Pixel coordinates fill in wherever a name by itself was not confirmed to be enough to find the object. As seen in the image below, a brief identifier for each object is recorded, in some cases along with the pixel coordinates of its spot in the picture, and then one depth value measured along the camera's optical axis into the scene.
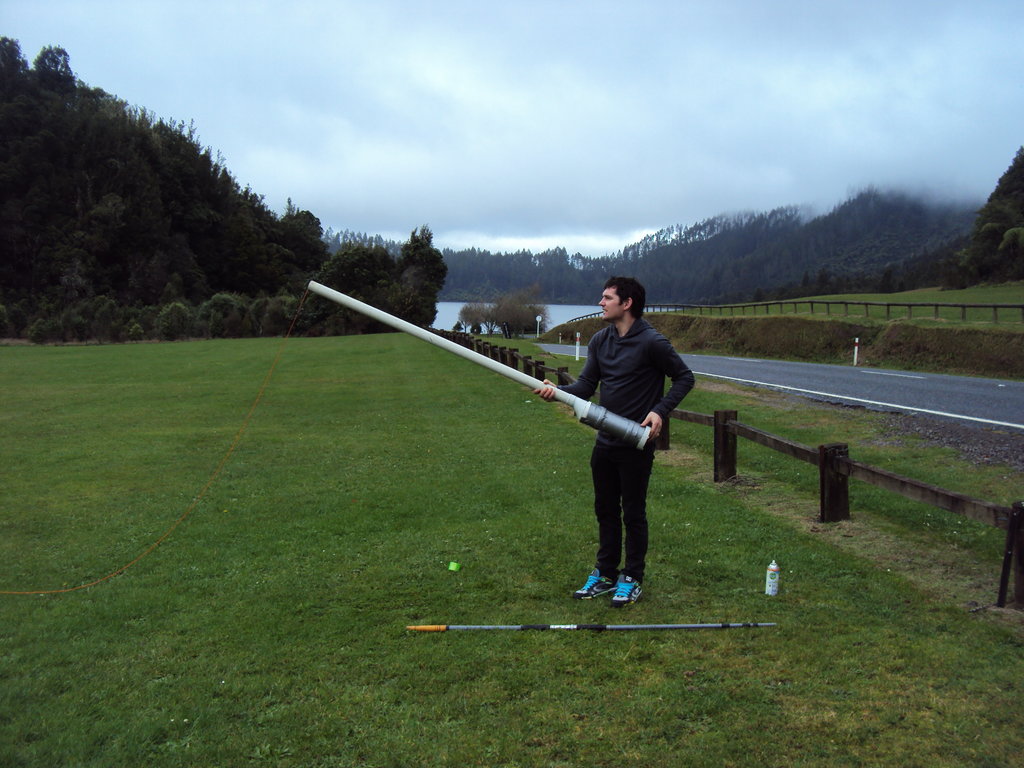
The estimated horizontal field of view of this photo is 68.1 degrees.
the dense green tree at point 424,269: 77.94
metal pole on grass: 5.09
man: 5.43
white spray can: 5.62
